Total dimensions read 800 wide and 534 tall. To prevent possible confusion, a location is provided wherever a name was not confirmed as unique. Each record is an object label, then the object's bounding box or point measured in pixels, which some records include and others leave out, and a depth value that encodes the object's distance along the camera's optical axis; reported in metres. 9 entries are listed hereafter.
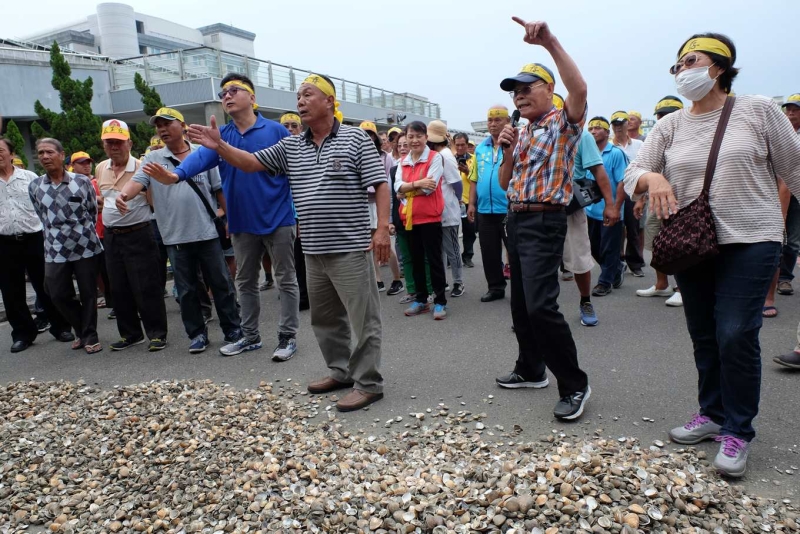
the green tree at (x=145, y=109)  16.03
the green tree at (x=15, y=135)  12.55
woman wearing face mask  2.69
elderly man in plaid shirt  3.37
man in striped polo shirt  3.75
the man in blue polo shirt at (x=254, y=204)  4.72
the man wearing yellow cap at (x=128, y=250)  5.48
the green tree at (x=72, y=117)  14.55
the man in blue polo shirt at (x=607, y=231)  6.63
